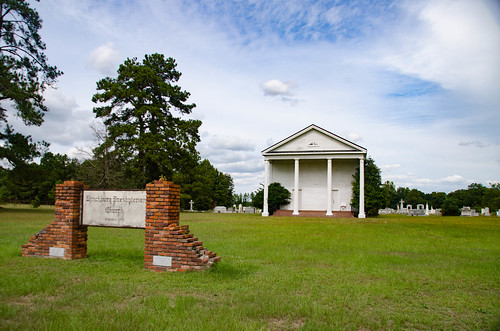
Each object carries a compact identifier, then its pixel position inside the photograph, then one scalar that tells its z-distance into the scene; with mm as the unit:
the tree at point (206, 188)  53844
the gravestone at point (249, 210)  51125
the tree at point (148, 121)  36281
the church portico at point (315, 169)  36125
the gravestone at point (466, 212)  47553
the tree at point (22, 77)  29734
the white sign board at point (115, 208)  8594
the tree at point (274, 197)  37969
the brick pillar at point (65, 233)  9016
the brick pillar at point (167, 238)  7809
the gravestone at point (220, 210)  53844
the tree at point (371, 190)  36188
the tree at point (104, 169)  35094
